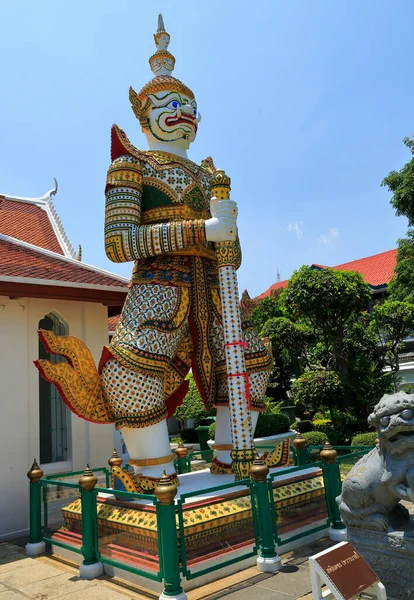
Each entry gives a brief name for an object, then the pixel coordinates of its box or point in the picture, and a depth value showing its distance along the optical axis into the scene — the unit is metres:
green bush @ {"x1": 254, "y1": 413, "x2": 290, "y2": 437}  10.98
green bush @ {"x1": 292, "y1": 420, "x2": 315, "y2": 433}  13.71
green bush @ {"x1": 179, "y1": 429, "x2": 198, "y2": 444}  15.76
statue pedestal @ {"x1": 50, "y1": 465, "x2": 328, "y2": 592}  3.91
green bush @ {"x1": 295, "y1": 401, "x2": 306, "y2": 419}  16.68
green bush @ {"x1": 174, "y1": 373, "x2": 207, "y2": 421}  14.12
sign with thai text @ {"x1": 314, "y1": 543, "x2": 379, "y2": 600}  2.70
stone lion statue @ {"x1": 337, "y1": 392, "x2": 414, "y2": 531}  3.15
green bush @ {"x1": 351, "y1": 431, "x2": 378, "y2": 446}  10.26
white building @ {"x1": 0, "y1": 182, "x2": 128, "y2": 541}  5.91
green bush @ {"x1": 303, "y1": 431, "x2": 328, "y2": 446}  10.95
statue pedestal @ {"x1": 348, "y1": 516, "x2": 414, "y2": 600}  3.18
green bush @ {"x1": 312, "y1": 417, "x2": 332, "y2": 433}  12.57
